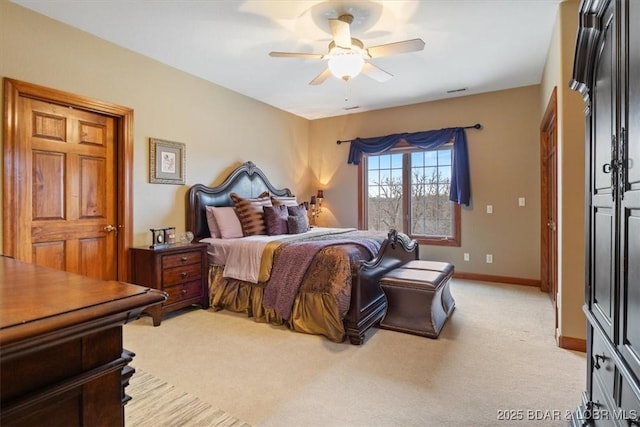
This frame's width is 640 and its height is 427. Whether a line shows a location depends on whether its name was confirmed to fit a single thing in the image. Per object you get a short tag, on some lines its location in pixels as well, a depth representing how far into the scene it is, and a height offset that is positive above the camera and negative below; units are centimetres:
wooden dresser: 57 -27
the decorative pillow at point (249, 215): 409 -2
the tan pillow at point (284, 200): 462 +19
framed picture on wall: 372 +59
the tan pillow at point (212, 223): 405 -12
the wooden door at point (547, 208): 411 +5
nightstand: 328 -60
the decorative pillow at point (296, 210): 443 +4
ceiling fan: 265 +134
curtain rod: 489 +126
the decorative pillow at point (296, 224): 420 -14
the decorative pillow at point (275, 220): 410 -8
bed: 279 -58
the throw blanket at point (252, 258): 327 -44
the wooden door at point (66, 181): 273 +30
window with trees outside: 527 +30
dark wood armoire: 99 +3
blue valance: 495 +103
